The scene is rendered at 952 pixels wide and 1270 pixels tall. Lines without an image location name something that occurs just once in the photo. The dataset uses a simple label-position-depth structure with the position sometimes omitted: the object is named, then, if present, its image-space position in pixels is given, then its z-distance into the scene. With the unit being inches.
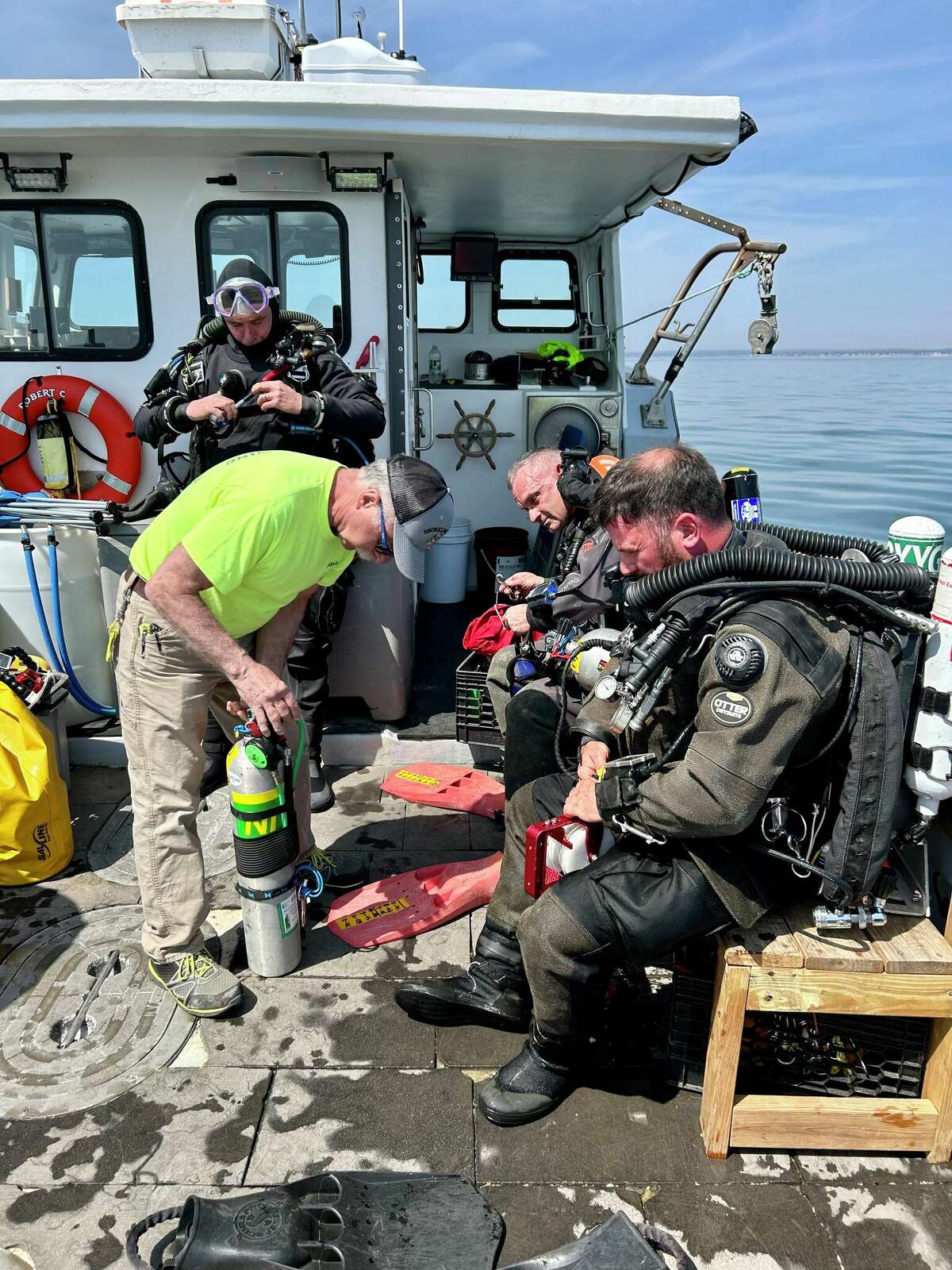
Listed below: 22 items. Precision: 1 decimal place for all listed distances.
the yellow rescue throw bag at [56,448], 187.9
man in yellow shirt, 102.6
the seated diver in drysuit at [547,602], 132.2
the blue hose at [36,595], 164.8
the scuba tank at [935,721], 85.1
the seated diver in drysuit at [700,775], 81.5
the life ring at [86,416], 187.9
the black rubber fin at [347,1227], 76.2
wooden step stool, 87.8
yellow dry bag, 134.4
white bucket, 258.7
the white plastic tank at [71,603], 168.4
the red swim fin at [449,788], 162.2
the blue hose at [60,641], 167.0
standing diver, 153.6
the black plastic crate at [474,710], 168.4
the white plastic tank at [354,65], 185.3
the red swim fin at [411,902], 129.2
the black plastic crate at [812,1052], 97.8
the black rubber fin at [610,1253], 78.6
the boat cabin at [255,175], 163.8
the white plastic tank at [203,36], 179.2
